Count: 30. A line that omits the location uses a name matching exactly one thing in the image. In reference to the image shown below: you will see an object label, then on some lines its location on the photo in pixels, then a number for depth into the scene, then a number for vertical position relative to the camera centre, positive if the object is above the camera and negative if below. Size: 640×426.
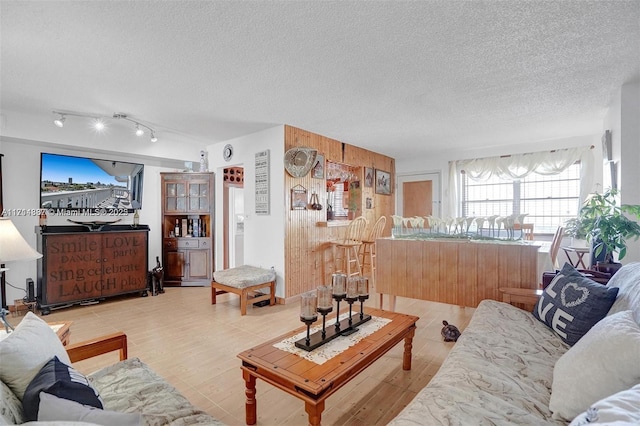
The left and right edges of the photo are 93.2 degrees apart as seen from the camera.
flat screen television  4.09 +0.39
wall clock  4.95 +0.99
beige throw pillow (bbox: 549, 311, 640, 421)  1.05 -0.58
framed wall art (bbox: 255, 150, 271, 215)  4.34 +0.41
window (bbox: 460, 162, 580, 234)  5.21 +0.28
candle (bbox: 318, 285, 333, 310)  1.91 -0.54
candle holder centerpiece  1.82 -0.59
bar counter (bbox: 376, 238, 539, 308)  2.66 -0.56
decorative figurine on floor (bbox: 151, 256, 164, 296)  4.68 -1.07
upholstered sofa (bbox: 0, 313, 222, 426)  0.90 -0.62
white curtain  4.96 +0.84
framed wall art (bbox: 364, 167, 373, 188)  5.92 +0.69
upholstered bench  3.73 -0.91
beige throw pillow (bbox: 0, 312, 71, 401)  1.02 -0.52
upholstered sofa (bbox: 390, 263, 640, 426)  1.05 -0.75
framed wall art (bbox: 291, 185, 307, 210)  4.31 +0.21
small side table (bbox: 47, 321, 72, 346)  1.94 -0.78
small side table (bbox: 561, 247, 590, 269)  4.32 -0.55
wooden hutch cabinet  5.13 -0.43
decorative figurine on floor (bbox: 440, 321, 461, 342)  2.88 -1.16
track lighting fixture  3.60 +1.18
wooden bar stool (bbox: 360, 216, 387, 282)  5.29 -0.69
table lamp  1.90 -0.23
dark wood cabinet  3.71 -0.70
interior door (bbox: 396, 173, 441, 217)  6.47 +0.39
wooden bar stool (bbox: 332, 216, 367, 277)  4.89 -0.62
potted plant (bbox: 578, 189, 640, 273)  2.38 -0.12
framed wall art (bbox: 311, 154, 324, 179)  4.66 +0.68
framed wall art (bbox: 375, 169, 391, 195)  6.31 +0.64
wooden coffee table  1.42 -0.81
